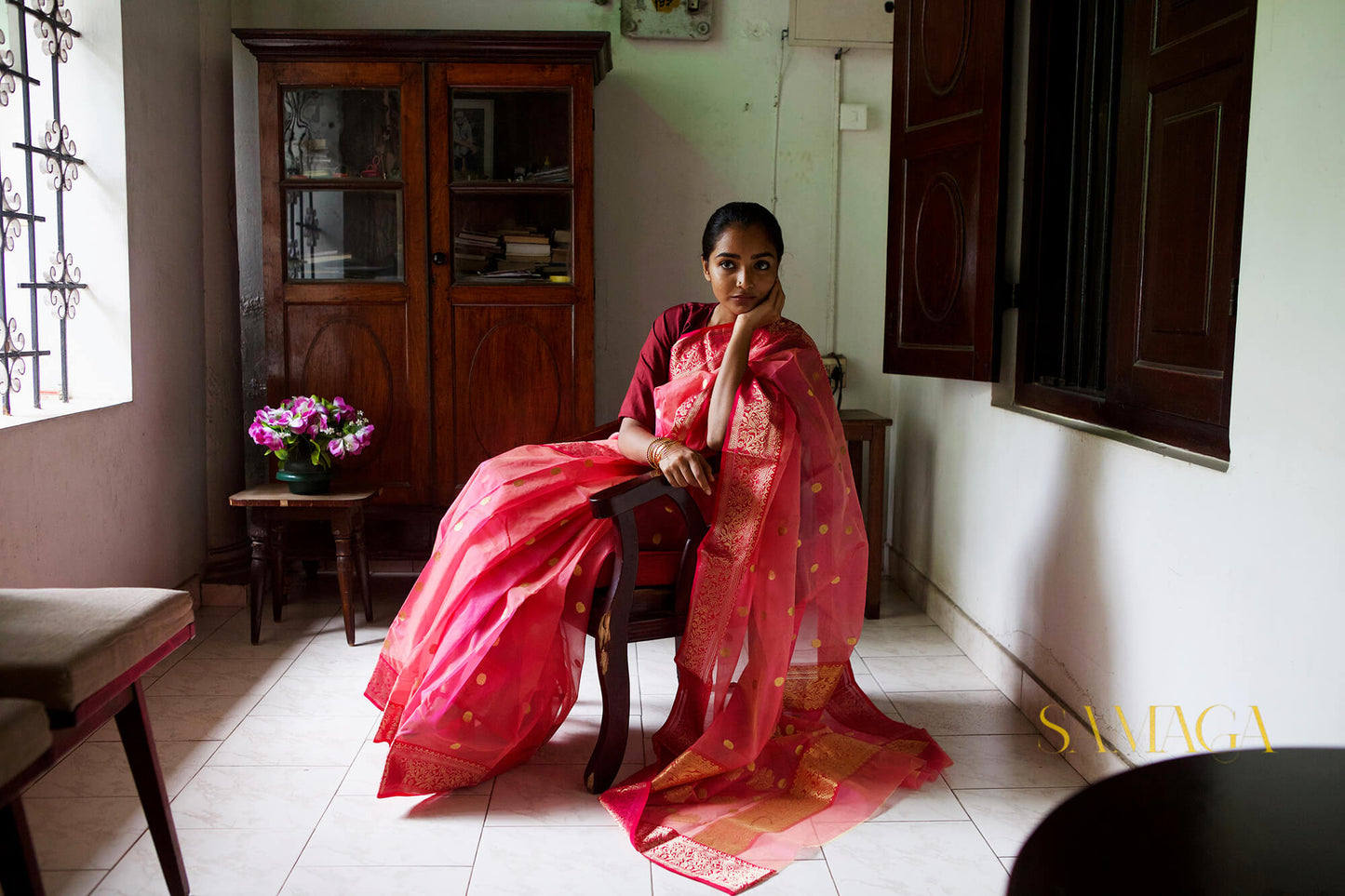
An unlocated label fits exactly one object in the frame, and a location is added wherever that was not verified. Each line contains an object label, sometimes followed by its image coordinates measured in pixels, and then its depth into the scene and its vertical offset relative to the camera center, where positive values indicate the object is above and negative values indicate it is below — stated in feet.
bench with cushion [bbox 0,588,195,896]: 4.73 -1.71
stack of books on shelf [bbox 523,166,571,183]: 12.26 +1.80
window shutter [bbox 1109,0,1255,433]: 6.31 +0.89
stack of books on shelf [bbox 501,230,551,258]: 12.37 +0.95
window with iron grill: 9.39 +1.04
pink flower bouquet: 11.07 -1.21
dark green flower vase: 11.09 -1.68
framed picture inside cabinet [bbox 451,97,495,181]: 12.14 +2.21
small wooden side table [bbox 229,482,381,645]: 10.85 -2.15
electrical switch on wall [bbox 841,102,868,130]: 13.78 +2.87
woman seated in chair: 7.27 -2.15
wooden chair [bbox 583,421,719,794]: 7.23 -2.00
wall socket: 14.14 -0.46
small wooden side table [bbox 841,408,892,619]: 12.03 -1.82
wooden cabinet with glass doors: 12.03 +0.86
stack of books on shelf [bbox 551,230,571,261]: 12.35 +0.94
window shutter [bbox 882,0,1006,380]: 9.67 +1.45
